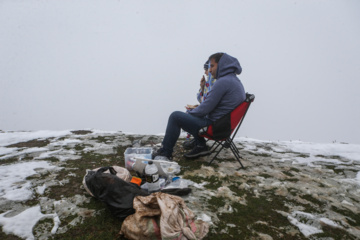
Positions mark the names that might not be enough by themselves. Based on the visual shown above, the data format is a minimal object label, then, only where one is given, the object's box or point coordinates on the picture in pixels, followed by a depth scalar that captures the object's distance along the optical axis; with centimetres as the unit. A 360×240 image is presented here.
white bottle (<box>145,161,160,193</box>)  255
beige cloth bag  157
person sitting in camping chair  345
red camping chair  339
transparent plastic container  323
